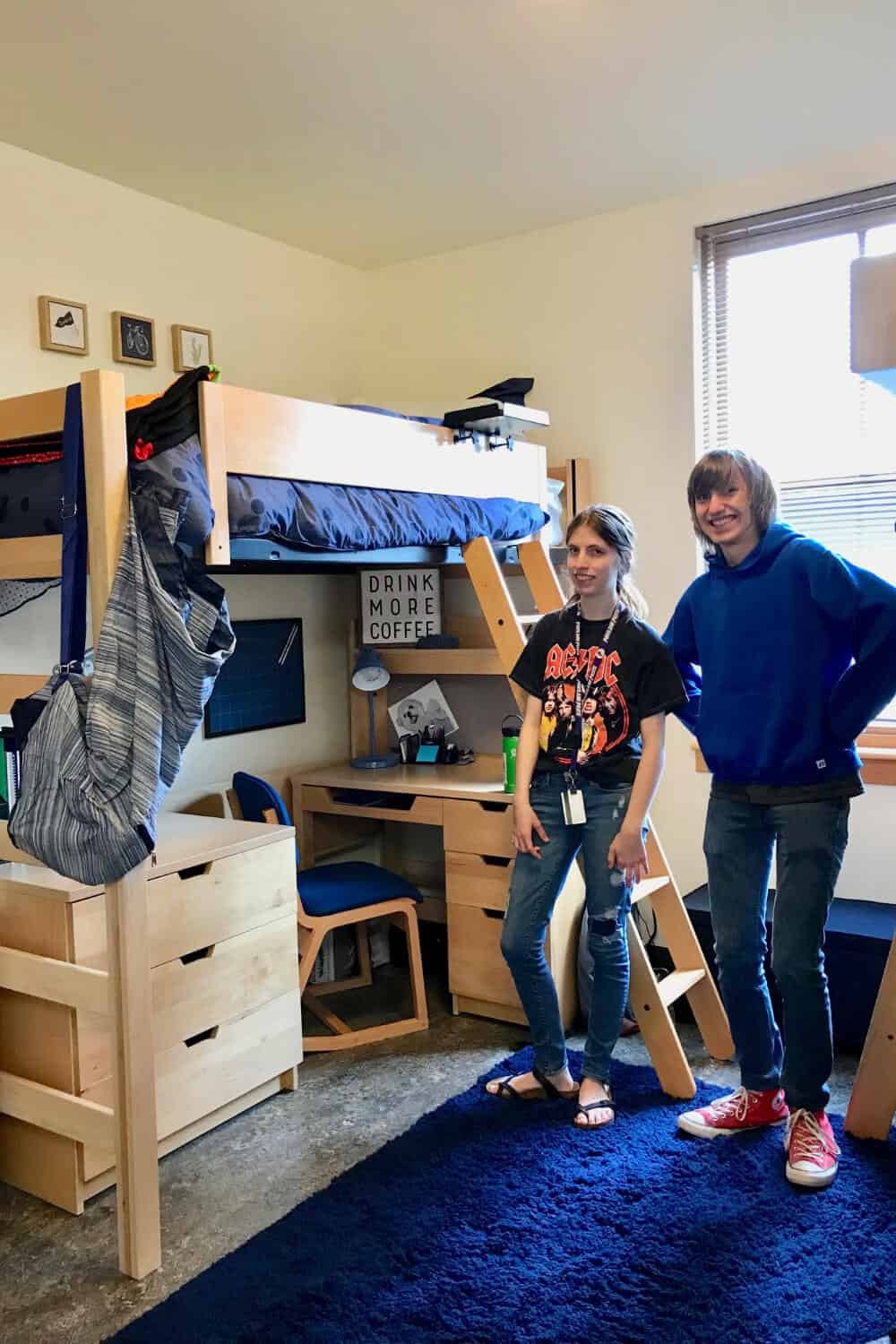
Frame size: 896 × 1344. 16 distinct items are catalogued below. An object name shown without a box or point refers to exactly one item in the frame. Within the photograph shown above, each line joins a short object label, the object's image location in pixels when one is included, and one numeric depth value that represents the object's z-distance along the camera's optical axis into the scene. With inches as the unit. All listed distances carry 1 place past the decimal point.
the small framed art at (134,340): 119.6
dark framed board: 133.3
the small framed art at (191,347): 126.5
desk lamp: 141.2
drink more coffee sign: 145.9
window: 122.0
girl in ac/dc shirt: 93.4
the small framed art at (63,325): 111.6
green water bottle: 119.6
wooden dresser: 85.4
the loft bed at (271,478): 77.7
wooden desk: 115.8
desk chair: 113.7
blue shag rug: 70.0
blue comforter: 77.6
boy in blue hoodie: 83.4
